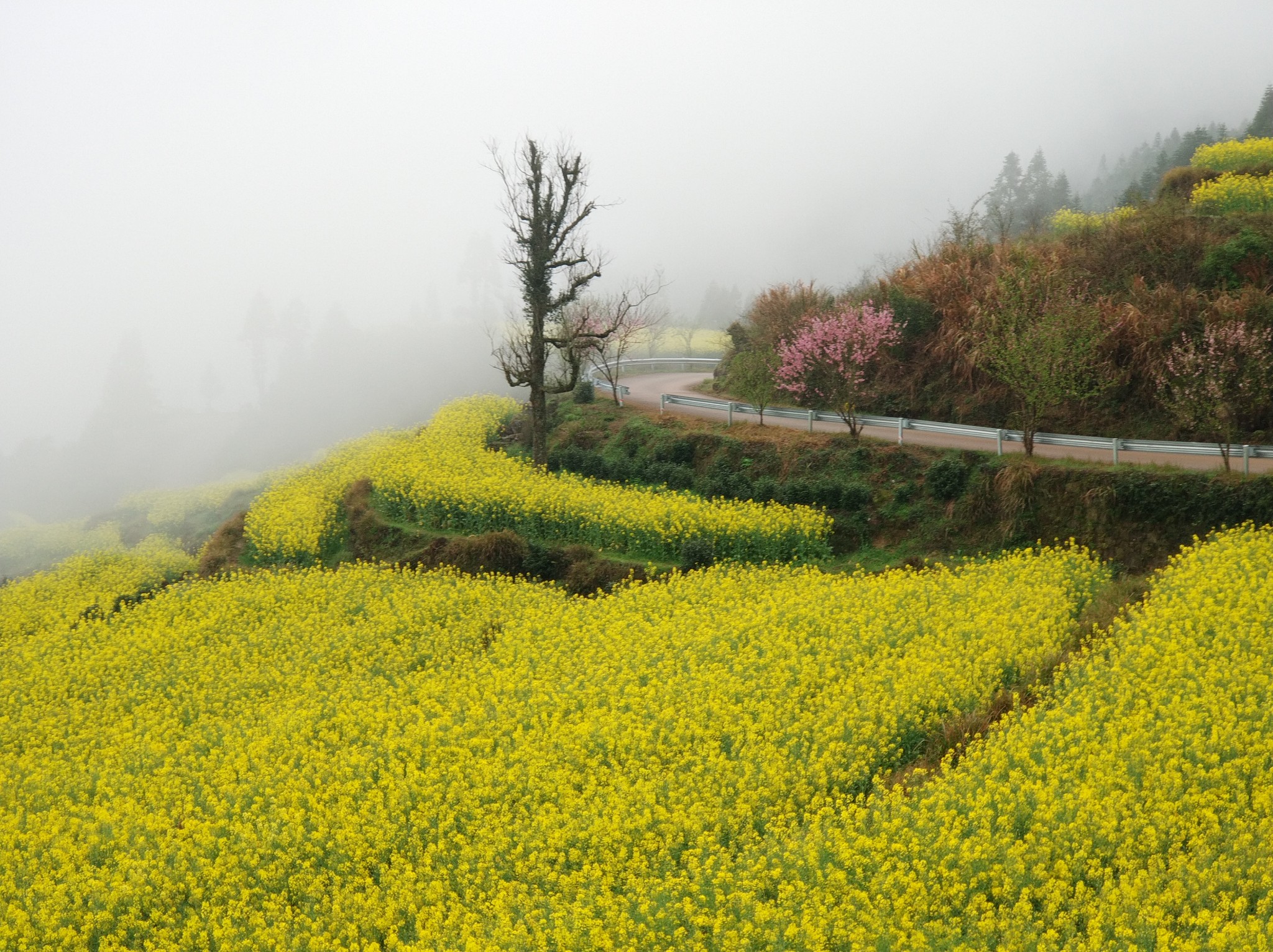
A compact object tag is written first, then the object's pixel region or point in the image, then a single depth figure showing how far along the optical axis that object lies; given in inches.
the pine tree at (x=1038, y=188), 3784.5
